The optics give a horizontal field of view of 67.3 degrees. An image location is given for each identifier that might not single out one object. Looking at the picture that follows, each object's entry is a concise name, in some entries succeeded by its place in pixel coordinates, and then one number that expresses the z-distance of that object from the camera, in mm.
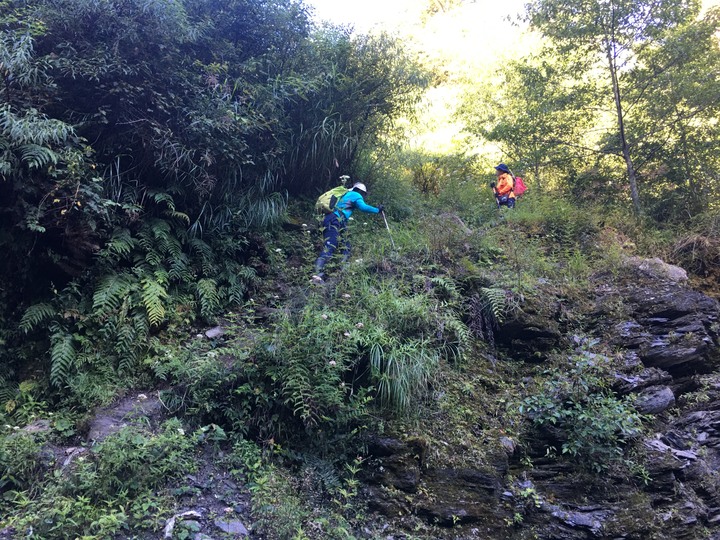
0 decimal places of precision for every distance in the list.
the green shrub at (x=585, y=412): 5902
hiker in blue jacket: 8688
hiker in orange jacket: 12203
